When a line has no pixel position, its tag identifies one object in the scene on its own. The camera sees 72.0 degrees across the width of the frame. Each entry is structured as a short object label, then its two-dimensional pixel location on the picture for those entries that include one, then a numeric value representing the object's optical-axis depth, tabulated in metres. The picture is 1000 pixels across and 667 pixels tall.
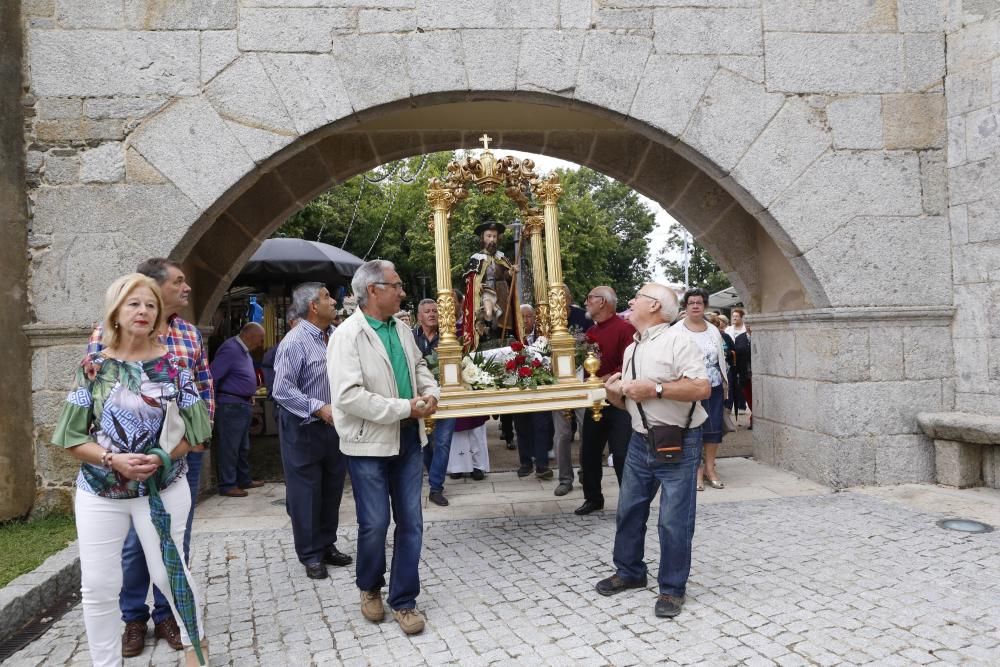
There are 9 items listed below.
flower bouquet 4.64
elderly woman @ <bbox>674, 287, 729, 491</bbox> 5.76
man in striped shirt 4.00
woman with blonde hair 2.53
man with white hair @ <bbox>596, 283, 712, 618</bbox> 3.25
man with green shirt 3.14
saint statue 5.21
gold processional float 4.48
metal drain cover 4.39
